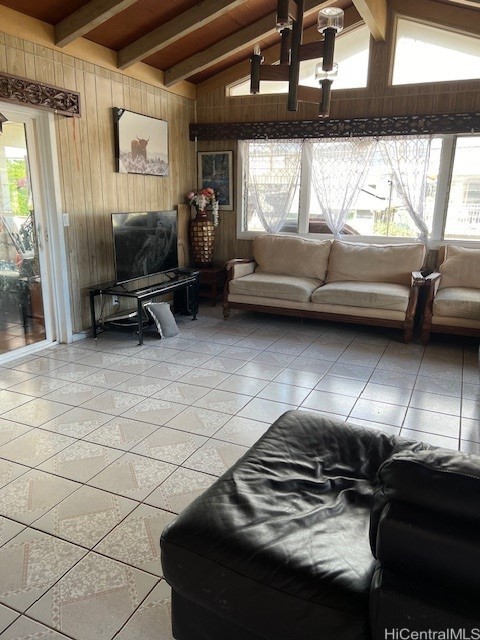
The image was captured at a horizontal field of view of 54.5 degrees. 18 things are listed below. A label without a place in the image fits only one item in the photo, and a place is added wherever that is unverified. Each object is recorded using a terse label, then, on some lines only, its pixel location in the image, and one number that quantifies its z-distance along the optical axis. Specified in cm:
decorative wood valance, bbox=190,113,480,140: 483
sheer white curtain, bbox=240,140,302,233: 570
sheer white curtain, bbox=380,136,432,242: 505
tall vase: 582
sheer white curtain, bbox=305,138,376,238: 532
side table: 578
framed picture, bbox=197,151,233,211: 601
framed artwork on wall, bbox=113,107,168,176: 471
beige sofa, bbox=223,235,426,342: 455
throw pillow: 464
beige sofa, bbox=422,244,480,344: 427
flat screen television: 442
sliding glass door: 383
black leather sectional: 92
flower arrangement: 575
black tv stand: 443
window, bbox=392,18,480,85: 472
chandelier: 218
